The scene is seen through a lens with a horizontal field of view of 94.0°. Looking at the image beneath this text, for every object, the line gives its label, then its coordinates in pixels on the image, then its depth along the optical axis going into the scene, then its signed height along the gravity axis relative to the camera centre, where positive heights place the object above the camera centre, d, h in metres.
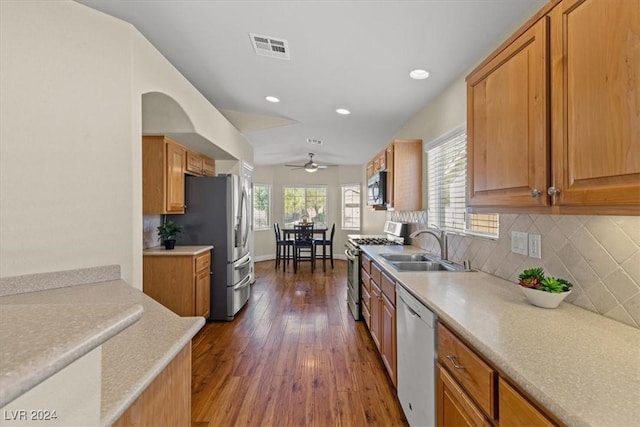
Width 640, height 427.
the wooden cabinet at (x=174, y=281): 3.12 -0.70
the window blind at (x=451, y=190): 2.21 +0.23
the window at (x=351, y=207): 7.98 +0.21
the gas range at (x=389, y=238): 3.74 -0.34
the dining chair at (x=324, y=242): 6.98 -0.65
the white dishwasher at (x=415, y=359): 1.44 -0.79
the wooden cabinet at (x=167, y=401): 0.81 -0.58
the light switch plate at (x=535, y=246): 1.55 -0.17
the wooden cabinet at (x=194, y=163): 3.59 +0.64
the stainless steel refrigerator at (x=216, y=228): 3.61 -0.17
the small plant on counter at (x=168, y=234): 3.32 -0.22
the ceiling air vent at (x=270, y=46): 2.42 +1.43
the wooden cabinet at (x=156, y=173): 3.08 +0.43
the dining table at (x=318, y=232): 6.75 -0.40
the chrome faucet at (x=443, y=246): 2.55 -0.27
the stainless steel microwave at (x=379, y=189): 3.62 +0.33
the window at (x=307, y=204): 8.12 +0.29
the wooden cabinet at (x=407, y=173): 3.26 +0.45
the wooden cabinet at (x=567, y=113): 0.82 +0.35
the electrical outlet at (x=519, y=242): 1.66 -0.16
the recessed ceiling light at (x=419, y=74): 2.51 +1.21
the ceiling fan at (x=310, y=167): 6.57 +1.05
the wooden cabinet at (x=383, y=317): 2.10 -0.84
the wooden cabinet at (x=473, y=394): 0.83 -0.60
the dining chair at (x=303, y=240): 6.68 -0.59
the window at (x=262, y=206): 7.75 +0.22
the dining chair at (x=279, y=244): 6.83 -0.68
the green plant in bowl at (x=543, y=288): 1.27 -0.32
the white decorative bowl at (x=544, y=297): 1.26 -0.36
